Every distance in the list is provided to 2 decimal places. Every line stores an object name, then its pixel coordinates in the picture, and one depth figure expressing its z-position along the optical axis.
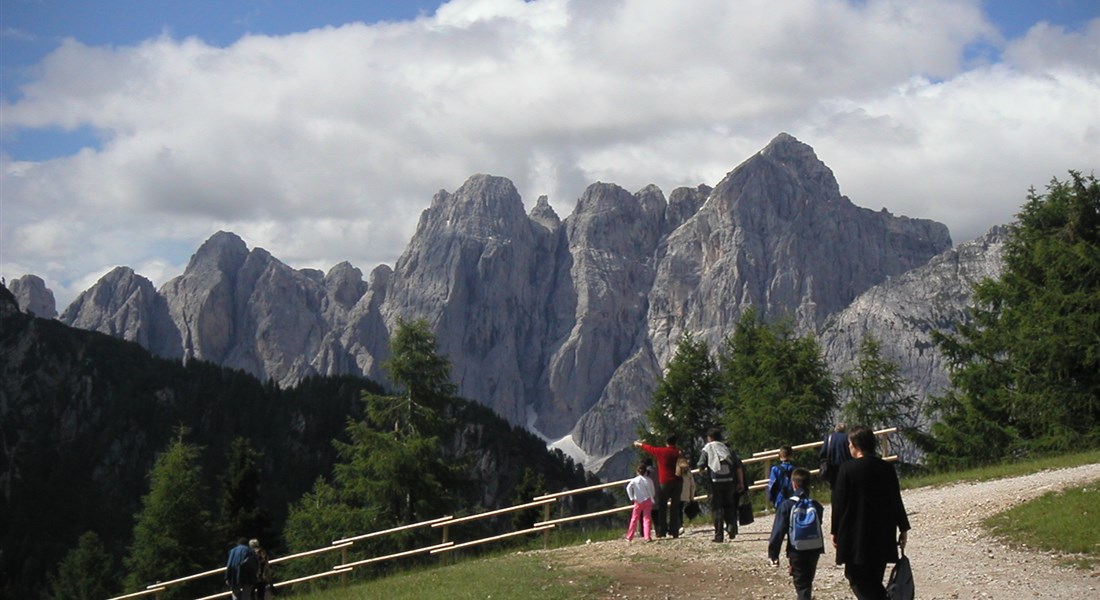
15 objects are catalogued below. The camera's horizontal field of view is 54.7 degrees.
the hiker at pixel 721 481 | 17.92
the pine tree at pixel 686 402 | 41.56
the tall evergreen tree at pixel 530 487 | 54.72
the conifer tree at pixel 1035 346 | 32.06
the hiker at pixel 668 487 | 18.75
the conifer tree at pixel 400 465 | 34.41
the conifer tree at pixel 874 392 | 39.16
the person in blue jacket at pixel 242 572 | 19.56
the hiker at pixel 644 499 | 19.55
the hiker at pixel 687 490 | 19.09
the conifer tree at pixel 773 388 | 36.78
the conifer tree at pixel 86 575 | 54.03
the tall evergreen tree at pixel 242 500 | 51.06
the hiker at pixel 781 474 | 16.15
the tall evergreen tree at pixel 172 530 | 44.22
